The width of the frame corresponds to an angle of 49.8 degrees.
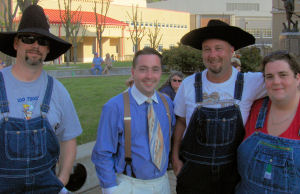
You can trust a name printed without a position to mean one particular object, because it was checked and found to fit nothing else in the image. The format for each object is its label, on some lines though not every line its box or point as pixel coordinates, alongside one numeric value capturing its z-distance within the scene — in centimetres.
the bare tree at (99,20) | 2972
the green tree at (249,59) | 1395
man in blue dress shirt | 258
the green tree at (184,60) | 1482
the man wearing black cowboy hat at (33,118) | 224
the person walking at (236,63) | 731
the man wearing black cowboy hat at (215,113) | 270
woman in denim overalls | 230
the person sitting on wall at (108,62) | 2089
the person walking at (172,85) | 642
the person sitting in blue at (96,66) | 1918
